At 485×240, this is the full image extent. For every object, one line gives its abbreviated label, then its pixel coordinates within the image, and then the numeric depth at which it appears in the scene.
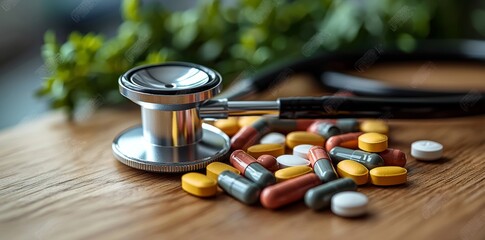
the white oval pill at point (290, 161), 0.27
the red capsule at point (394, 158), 0.28
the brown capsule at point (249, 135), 0.29
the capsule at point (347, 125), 0.31
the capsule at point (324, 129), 0.30
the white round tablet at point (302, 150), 0.28
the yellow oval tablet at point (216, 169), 0.26
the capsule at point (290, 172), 0.26
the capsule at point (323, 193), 0.24
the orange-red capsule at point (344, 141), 0.29
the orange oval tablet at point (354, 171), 0.26
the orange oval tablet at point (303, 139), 0.29
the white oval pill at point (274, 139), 0.30
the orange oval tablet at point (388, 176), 0.26
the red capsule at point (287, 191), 0.24
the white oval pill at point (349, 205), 0.24
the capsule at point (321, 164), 0.26
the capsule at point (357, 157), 0.27
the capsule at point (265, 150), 0.28
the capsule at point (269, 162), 0.27
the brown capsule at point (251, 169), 0.25
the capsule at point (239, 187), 0.25
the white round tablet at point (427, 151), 0.28
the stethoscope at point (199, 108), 0.27
